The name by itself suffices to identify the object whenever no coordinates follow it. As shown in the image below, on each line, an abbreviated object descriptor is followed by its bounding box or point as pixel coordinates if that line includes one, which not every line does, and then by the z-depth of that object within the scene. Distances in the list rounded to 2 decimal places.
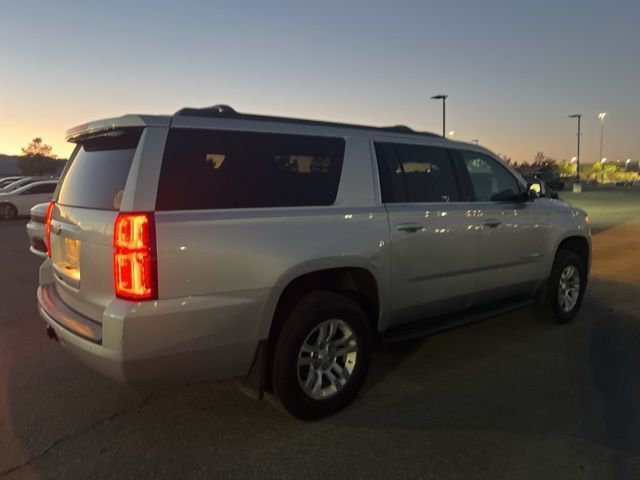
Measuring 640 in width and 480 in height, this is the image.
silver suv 2.92
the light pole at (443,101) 37.06
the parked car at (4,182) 27.82
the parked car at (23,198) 19.03
